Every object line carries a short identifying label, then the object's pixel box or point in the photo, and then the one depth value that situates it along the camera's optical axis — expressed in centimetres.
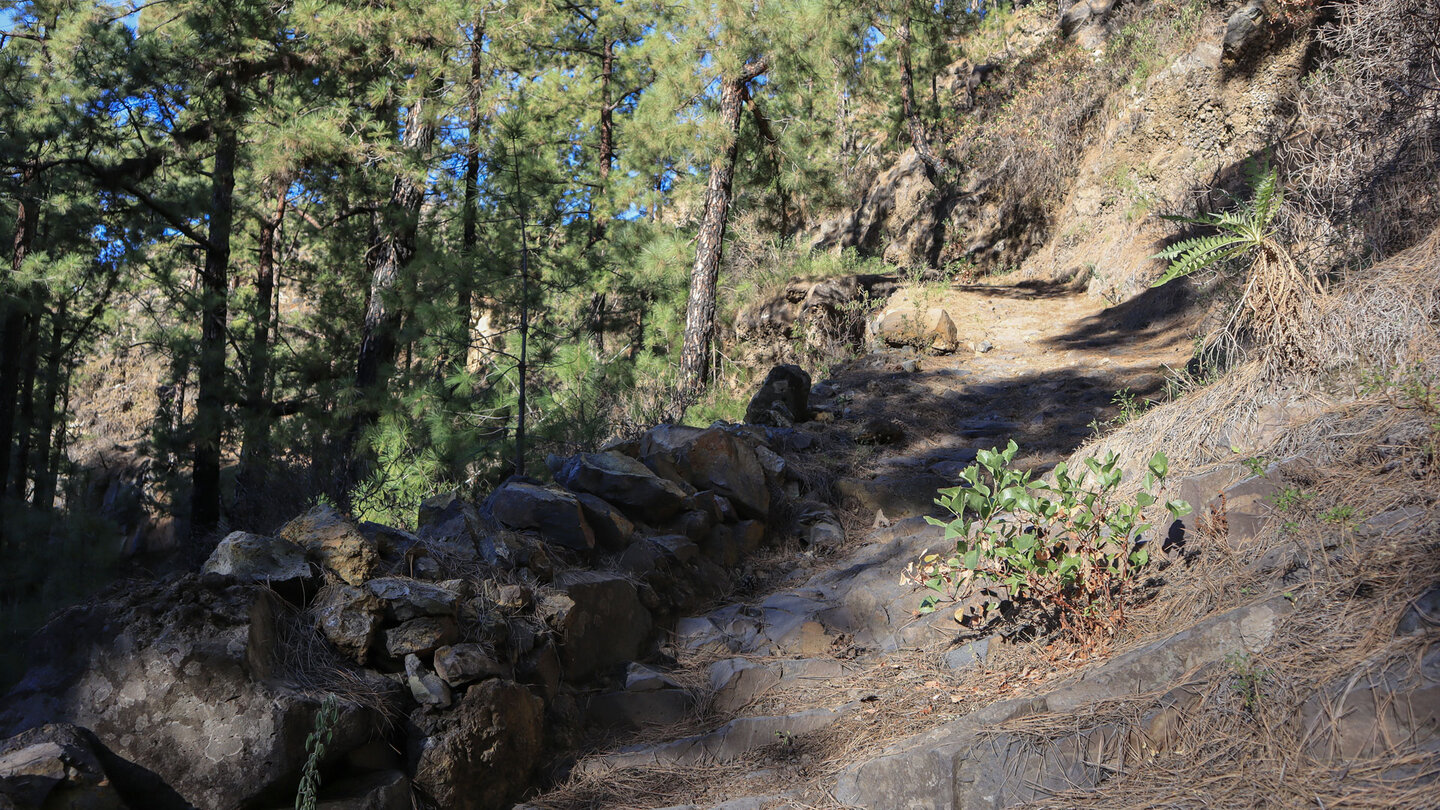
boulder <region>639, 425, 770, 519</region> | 569
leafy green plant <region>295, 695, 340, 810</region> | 257
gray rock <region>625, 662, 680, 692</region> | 393
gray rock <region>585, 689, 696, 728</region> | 381
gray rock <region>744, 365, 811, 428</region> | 741
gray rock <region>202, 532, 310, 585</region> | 314
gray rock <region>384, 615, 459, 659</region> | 322
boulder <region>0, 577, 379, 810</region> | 261
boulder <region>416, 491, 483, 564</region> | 392
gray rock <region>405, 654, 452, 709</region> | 312
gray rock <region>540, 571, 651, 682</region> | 389
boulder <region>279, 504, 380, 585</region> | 340
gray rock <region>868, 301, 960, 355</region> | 960
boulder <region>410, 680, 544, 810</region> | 300
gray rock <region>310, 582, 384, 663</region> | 316
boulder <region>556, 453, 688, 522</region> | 518
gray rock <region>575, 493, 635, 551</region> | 480
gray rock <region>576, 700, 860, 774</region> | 349
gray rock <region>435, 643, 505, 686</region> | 321
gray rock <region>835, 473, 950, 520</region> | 597
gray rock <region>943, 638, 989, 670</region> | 358
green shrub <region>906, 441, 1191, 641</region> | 326
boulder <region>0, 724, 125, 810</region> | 219
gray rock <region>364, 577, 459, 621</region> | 331
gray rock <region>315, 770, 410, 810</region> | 273
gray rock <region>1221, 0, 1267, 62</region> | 1095
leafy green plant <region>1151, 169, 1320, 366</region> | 393
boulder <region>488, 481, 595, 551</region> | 450
